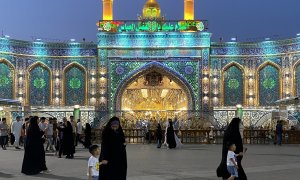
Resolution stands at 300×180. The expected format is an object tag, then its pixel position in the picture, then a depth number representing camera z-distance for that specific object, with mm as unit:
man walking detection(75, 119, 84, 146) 20275
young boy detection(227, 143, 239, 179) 8570
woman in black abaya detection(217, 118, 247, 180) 9102
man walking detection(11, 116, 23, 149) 19397
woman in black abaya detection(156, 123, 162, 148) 20578
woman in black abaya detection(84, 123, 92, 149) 20125
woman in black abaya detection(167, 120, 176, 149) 20203
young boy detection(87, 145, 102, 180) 7492
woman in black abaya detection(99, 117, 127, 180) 8305
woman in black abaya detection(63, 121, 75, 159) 15438
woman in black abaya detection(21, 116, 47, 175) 11523
